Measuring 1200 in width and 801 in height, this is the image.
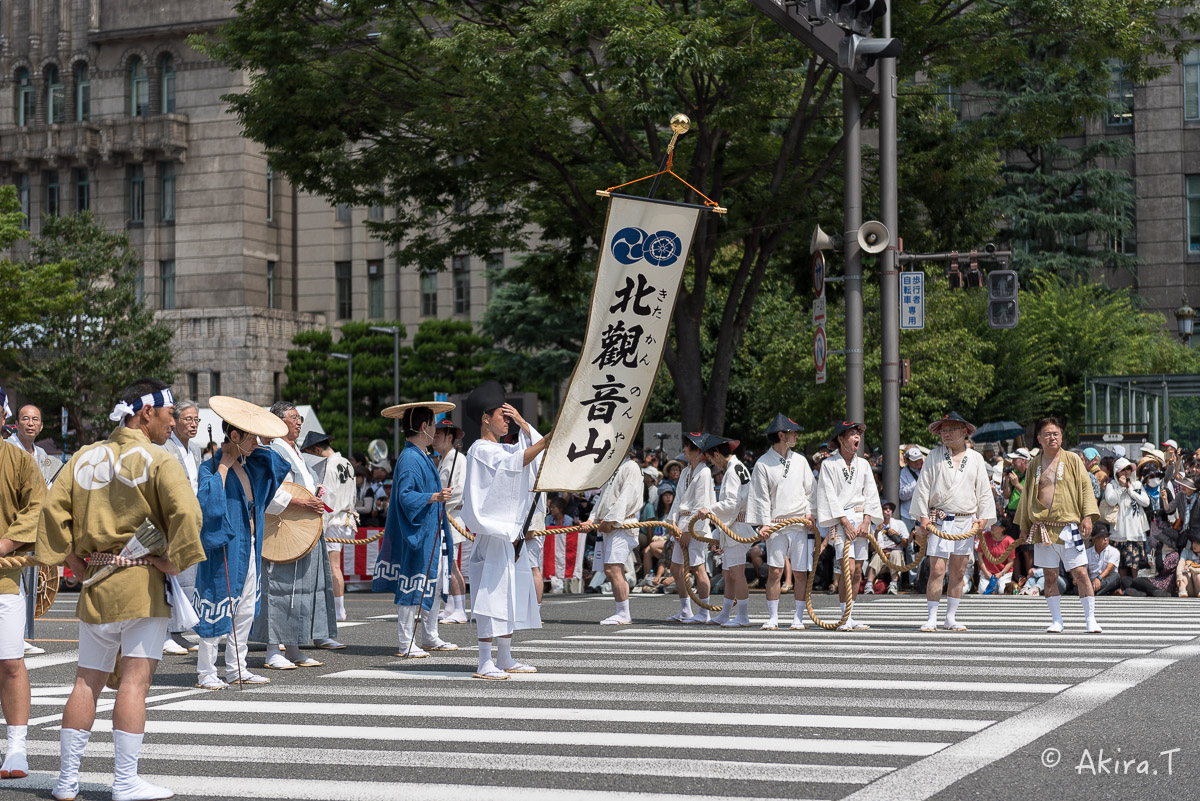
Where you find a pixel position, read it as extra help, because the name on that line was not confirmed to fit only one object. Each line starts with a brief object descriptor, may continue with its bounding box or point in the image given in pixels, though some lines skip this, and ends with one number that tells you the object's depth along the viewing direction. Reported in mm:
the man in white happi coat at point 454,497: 14016
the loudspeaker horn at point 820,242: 18812
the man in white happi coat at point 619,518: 14359
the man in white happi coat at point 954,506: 13344
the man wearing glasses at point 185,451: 12023
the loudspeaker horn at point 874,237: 18125
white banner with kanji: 9633
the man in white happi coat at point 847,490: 13836
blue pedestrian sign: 19125
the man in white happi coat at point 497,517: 9812
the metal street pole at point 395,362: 55281
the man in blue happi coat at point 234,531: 9805
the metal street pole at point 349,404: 54344
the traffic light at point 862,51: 15017
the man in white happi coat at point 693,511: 14273
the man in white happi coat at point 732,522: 14086
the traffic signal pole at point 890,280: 18125
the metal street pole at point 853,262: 18062
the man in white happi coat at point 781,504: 13820
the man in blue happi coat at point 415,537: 11539
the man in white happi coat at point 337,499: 15117
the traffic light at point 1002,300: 19047
